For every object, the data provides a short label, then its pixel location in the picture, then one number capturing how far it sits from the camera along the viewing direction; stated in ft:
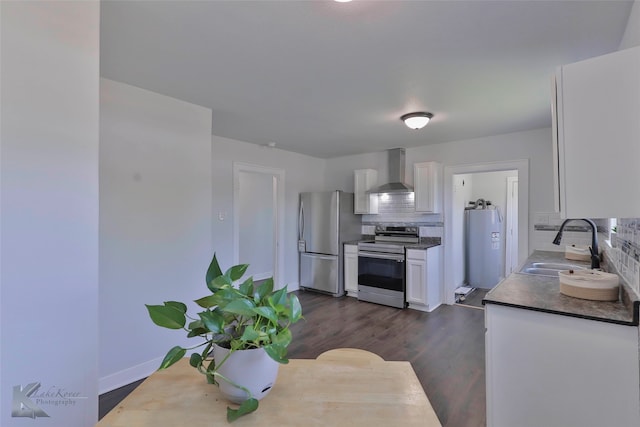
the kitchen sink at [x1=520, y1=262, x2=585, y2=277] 8.09
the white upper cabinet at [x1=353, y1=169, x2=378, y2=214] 16.42
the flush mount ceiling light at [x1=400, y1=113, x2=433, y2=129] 9.96
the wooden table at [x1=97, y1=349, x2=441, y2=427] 2.50
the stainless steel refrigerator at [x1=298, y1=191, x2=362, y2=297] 15.71
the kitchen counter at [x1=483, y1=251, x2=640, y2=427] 4.18
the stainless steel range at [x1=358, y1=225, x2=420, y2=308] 13.84
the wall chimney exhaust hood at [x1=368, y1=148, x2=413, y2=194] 15.11
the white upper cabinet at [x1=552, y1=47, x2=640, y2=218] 3.82
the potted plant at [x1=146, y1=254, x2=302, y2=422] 2.50
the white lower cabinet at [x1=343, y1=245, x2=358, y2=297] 15.53
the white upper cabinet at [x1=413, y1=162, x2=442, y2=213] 14.37
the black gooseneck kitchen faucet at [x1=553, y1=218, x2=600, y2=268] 7.19
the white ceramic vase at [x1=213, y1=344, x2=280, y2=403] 2.57
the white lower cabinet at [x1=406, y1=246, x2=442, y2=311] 13.29
